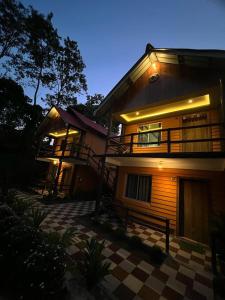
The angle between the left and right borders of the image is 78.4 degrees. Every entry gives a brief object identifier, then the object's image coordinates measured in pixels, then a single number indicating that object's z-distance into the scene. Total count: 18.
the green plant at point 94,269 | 3.10
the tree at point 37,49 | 18.20
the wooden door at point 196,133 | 7.14
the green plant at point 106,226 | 6.26
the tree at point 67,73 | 20.52
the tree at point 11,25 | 16.52
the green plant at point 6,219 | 3.82
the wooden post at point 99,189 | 7.44
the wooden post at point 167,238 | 5.02
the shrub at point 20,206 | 5.69
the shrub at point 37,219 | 4.71
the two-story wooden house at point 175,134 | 6.16
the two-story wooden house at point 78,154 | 13.95
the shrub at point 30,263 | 2.52
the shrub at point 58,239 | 3.42
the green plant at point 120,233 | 5.67
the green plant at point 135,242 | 5.17
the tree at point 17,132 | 15.68
